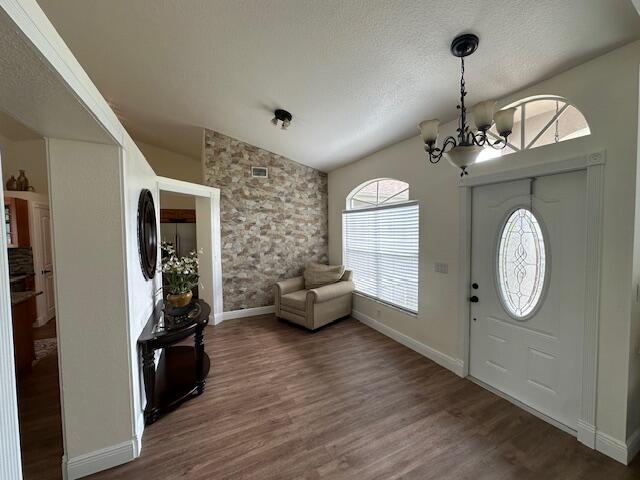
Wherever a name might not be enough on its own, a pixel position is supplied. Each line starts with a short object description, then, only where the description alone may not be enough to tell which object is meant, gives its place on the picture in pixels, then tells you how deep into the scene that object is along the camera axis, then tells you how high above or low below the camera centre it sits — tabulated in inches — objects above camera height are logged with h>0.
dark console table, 83.0 -53.7
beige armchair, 156.0 -45.0
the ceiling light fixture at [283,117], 124.8 +54.8
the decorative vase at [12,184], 168.4 +32.1
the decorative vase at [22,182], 169.2 +33.3
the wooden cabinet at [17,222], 155.0 +7.4
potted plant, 104.7 -20.2
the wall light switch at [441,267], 115.2 -17.2
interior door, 167.9 -19.2
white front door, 80.0 -21.5
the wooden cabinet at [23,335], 108.5 -43.4
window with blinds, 137.3 -13.2
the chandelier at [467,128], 58.8 +24.5
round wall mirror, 92.1 -0.9
